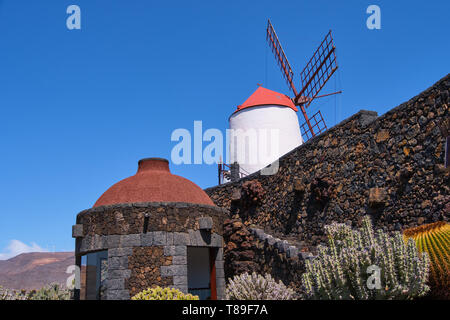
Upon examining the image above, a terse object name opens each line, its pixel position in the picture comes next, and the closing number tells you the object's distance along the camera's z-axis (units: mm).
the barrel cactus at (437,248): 5344
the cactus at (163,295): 6836
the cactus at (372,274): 5191
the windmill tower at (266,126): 20578
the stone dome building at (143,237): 9711
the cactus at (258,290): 7121
